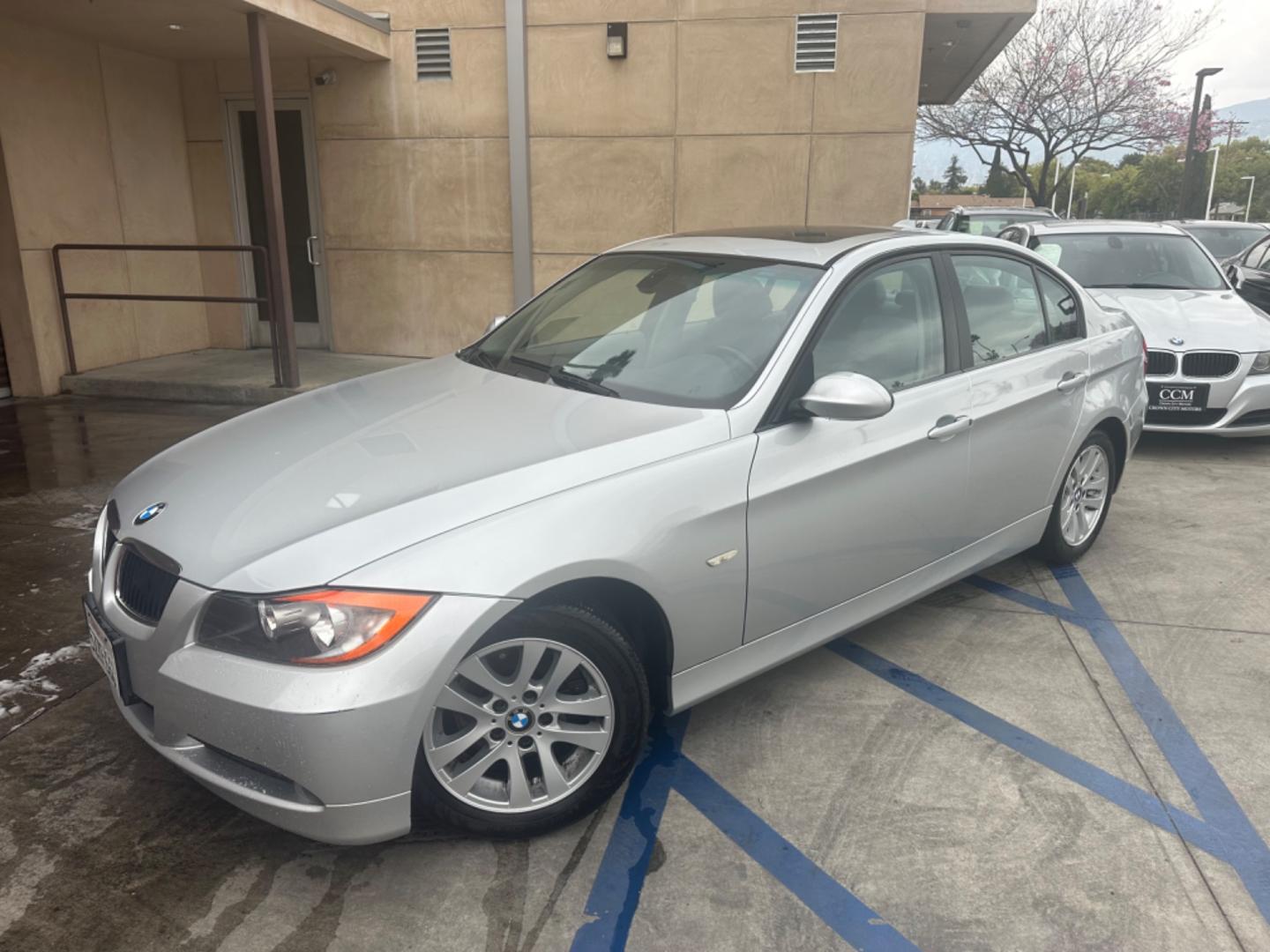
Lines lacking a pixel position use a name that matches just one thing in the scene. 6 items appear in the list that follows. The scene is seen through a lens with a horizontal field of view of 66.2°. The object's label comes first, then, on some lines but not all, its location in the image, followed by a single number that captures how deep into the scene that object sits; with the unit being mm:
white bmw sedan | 6969
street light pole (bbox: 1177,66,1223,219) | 24123
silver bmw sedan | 2369
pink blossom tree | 24844
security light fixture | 9594
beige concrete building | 9047
